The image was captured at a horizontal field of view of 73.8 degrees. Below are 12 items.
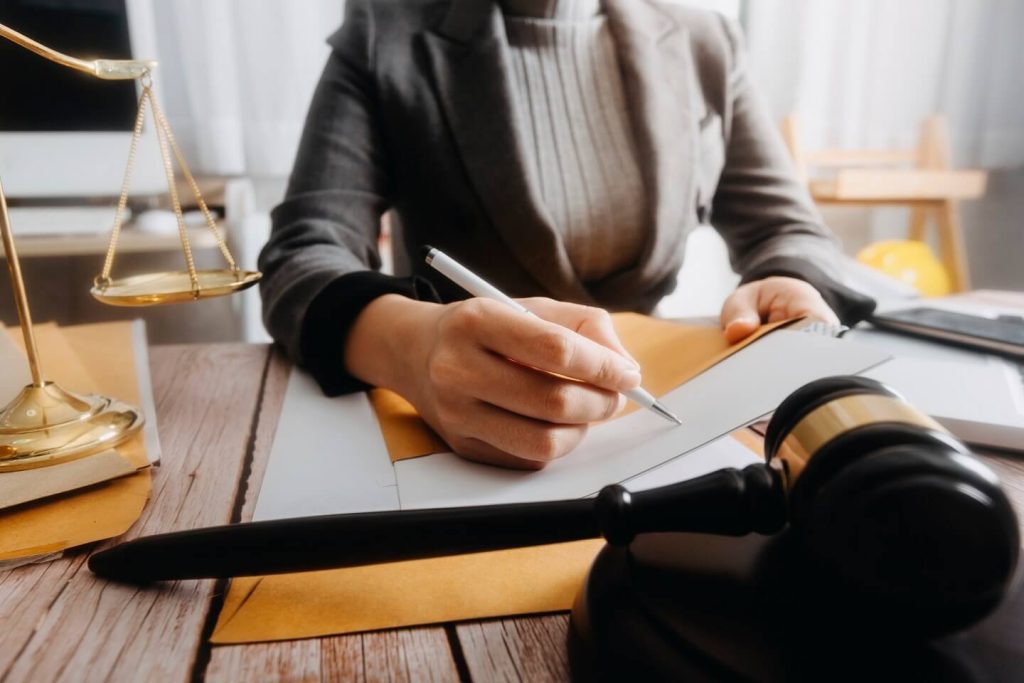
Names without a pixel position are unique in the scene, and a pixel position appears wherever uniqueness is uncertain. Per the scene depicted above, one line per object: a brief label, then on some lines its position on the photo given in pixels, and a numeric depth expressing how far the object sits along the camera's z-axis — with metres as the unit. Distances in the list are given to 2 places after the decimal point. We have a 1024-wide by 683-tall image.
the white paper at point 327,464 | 0.33
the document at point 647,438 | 0.33
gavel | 0.19
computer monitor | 1.17
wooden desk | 0.23
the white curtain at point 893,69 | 1.81
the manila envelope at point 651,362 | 0.41
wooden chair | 1.62
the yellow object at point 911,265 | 1.69
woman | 0.59
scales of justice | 0.35
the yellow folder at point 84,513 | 0.30
